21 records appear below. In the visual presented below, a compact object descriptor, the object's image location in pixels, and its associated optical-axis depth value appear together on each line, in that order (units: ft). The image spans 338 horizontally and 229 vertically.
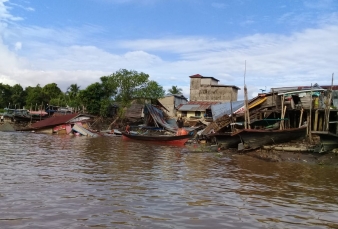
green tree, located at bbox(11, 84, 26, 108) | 180.38
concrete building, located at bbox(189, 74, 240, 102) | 137.28
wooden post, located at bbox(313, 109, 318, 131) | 54.08
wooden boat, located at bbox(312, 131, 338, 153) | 49.32
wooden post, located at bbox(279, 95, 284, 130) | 56.54
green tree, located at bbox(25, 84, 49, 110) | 169.07
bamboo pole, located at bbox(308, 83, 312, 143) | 52.00
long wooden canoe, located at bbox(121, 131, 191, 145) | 73.41
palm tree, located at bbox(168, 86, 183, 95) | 171.43
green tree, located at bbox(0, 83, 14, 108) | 179.32
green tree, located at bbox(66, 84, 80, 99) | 177.25
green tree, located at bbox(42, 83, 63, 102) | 176.55
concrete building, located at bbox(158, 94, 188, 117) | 136.70
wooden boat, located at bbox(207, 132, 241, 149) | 61.98
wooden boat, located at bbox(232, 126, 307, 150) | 53.11
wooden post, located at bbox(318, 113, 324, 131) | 56.18
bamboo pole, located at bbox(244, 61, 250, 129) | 58.34
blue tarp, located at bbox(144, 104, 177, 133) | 91.90
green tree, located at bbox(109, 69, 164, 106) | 117.80
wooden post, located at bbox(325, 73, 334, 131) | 50.85
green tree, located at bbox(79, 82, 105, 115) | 122.21
